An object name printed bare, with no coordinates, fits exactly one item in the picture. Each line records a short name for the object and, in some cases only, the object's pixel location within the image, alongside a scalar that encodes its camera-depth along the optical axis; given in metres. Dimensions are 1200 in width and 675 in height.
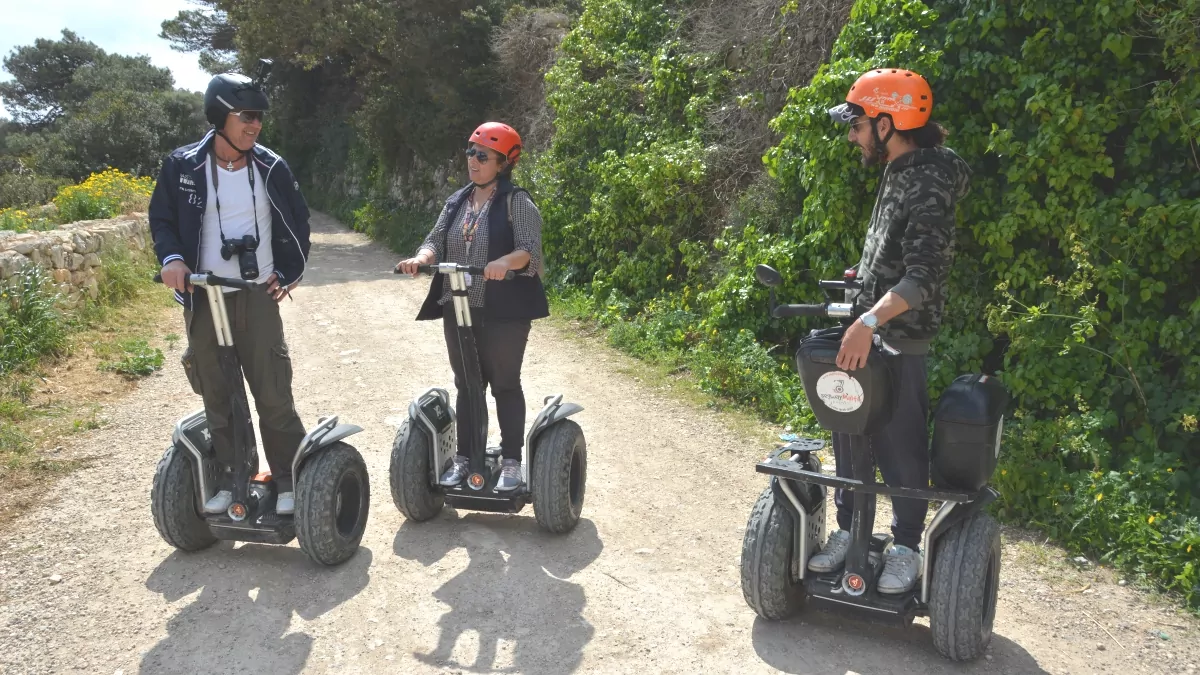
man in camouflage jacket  3.16
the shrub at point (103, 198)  13.66
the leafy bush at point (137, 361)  8.10
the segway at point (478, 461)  4.41
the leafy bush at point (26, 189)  20.25
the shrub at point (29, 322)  7.50
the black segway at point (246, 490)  4.05
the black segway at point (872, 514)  3.20
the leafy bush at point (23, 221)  10.58
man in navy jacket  3.97
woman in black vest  4.39
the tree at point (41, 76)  46.46
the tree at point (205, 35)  29.36
